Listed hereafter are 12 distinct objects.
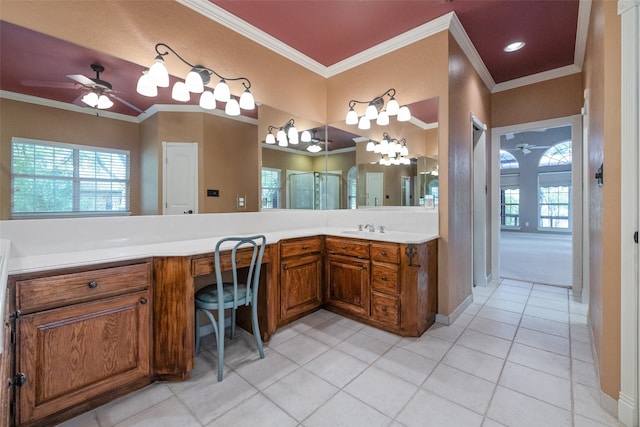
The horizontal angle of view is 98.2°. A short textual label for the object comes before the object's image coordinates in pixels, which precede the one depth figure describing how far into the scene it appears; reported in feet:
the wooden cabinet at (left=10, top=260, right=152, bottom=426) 4.34
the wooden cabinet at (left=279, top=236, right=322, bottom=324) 8.13
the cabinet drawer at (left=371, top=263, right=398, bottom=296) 7.76
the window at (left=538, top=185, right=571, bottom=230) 31.32
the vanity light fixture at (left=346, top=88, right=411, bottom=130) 9.27
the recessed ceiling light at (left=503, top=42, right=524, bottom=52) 9.50
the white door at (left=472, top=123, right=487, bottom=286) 11.84
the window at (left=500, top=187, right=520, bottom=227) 34.42
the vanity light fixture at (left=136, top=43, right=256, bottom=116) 6.54
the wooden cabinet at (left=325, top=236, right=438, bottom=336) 7.57
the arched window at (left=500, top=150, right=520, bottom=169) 34.05
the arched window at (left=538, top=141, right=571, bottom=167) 30.37
